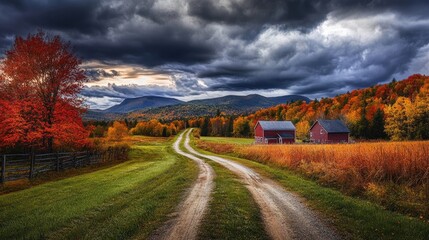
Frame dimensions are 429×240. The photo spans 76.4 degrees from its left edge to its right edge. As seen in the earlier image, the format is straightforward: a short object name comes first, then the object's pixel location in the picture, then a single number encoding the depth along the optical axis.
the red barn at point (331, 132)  76.69
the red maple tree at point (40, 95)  22.09
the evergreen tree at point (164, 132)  136.75
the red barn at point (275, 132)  83.38
